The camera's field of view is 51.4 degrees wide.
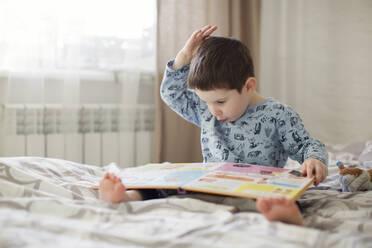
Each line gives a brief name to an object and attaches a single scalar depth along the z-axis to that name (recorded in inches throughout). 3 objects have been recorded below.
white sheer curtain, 68.8
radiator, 69.9
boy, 40.3
